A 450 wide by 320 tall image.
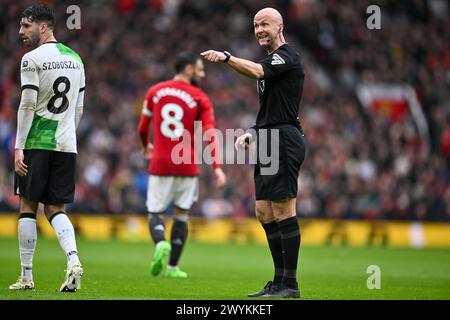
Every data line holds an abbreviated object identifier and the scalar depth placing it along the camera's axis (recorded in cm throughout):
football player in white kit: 1719
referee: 1692
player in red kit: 2350
